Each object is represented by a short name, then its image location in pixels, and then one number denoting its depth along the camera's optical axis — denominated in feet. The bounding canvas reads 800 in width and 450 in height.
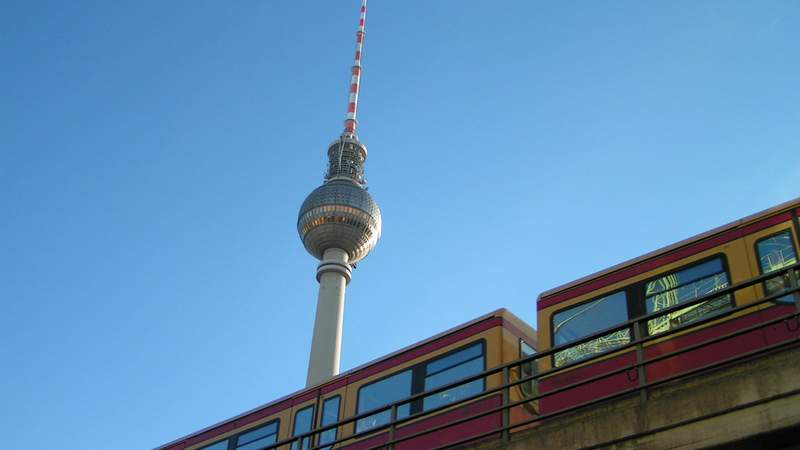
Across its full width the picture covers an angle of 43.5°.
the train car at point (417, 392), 48.78
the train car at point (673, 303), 40.55
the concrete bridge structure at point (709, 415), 28.17
